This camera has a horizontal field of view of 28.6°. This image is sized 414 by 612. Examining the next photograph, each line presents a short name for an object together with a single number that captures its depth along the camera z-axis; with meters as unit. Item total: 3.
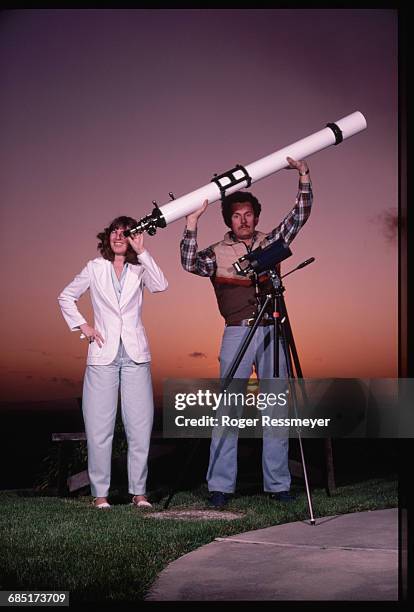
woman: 4.41
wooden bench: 5.45
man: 4.38
